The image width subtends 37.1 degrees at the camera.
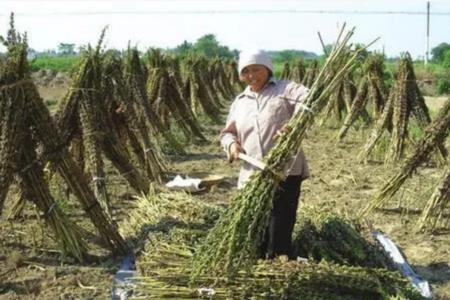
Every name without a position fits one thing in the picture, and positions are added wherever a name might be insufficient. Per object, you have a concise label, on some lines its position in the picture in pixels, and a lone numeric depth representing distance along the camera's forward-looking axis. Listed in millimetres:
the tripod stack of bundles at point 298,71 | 27206
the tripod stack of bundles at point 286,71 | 29281
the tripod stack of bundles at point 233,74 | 33166
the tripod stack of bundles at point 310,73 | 23434
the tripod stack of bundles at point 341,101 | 18000
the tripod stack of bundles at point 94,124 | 6902
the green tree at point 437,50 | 60109
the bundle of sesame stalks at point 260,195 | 4141
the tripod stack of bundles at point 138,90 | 10609
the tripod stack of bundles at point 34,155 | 5422
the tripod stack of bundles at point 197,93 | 17984
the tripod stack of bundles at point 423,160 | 6980
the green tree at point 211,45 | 72325
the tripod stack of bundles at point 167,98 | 13211
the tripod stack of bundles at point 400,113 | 10078
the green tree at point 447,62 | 31478
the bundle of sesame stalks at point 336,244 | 4938
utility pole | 39969
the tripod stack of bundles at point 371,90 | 13516
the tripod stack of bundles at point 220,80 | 25219
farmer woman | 4555
